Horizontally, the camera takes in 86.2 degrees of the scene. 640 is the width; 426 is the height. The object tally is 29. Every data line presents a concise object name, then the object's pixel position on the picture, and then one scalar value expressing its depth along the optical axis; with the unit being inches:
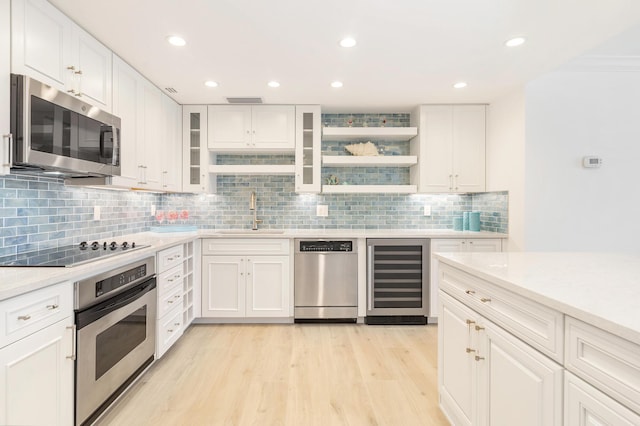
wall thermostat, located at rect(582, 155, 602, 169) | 124.1
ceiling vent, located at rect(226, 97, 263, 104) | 143.2
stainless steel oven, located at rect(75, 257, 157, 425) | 68.3
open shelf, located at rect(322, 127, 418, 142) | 152.6
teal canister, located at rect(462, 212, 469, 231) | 156.0
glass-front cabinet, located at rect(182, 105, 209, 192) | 151.3
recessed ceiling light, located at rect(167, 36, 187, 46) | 93.2
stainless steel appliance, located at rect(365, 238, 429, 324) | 143.2
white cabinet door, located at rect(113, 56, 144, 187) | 104.0
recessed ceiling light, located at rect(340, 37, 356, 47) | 93.4
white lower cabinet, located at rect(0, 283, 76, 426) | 50.9
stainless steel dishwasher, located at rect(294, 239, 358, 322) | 141.9
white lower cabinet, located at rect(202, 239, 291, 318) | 141.2
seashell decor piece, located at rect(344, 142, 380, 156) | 157.1
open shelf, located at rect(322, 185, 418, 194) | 152.8
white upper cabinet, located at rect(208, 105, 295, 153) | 150.3
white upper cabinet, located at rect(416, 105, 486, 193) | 151.9
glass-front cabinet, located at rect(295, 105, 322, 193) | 151.3
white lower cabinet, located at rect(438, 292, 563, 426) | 44.1
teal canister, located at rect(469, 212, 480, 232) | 152.3
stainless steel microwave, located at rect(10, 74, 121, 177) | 65.5
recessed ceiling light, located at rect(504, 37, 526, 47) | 94.0
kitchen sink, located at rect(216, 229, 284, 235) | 150.2
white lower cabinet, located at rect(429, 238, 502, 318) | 142.1
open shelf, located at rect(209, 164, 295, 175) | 151.4
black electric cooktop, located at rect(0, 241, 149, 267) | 70.2
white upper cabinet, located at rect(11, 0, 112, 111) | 68.1
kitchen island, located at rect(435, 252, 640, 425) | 34.8
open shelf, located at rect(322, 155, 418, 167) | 152.6
